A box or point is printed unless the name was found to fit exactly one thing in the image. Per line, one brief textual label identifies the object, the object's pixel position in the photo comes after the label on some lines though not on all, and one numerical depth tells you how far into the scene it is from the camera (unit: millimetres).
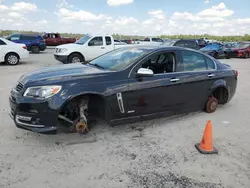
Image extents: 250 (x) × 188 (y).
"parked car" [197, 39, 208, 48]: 21832
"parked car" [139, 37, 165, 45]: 20360
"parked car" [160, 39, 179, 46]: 15281
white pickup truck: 9962
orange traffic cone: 2856
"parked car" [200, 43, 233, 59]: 16194
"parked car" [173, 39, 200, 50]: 15635
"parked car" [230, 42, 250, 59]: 17527
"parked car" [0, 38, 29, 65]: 9870
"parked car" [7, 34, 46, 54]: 16671
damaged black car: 2773
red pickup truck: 23692
